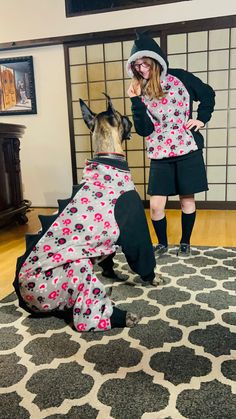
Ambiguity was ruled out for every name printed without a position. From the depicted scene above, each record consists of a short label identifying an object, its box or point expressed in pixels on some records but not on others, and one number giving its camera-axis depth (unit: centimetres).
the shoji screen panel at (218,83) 369
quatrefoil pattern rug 109
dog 148
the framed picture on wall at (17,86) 434
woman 220
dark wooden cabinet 334
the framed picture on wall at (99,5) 381
